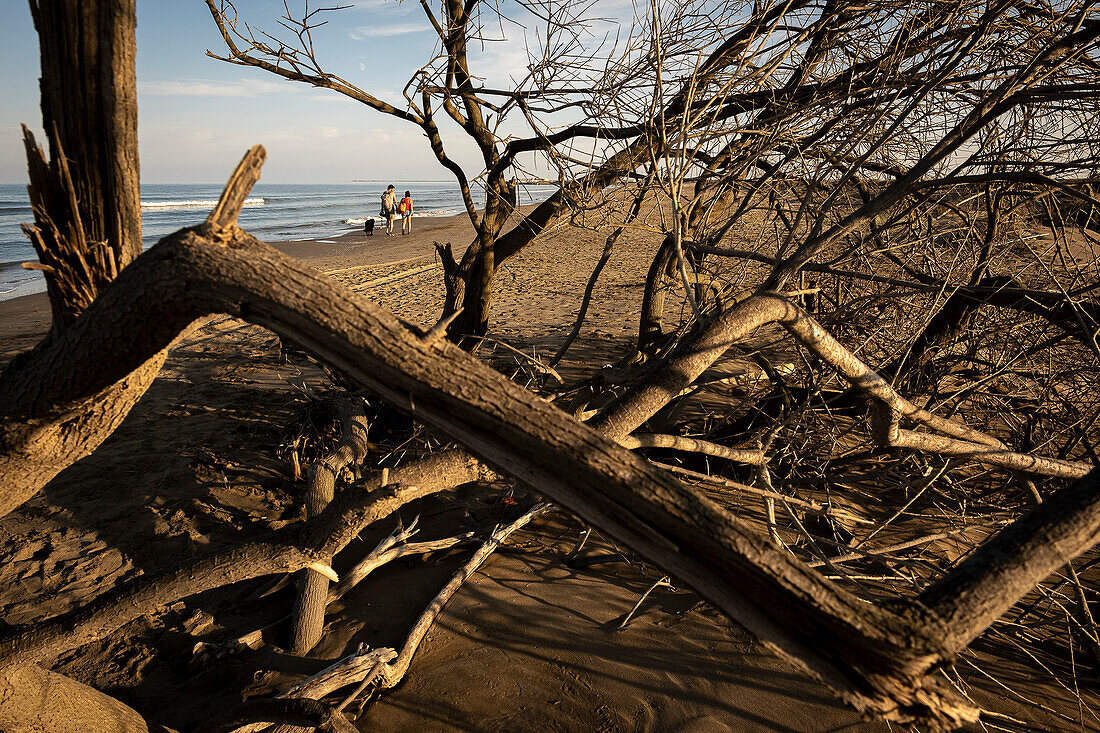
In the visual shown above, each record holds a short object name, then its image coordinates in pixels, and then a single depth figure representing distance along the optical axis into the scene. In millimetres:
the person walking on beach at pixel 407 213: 23891
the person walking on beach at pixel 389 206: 22469
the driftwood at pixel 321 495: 3012
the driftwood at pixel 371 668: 2500
